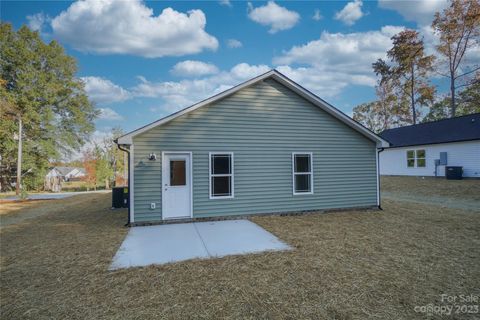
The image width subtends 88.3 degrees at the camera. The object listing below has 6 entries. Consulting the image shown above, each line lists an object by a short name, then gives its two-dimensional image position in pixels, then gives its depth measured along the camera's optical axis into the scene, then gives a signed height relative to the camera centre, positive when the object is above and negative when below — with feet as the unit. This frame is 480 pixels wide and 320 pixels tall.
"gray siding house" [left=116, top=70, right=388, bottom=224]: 24.09 +1.34
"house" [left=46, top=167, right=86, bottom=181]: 175.99 -0.29
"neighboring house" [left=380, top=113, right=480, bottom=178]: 53.57 +4.60
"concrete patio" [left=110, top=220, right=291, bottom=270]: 15.47 -5.34
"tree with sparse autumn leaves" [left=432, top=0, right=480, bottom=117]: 72.33 +40.17
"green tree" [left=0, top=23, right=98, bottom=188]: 66.13 +20.88
